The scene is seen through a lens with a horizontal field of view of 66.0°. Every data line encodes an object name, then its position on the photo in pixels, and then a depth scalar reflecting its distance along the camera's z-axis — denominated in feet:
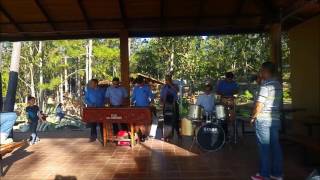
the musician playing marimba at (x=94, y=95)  19.03
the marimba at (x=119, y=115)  16.60
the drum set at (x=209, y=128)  15.51
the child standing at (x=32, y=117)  18.77
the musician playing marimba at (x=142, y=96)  18.49
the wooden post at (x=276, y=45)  16.78
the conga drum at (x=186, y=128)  19.04
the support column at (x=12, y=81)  26.82
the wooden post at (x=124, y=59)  18.95
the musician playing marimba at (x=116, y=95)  18.40
